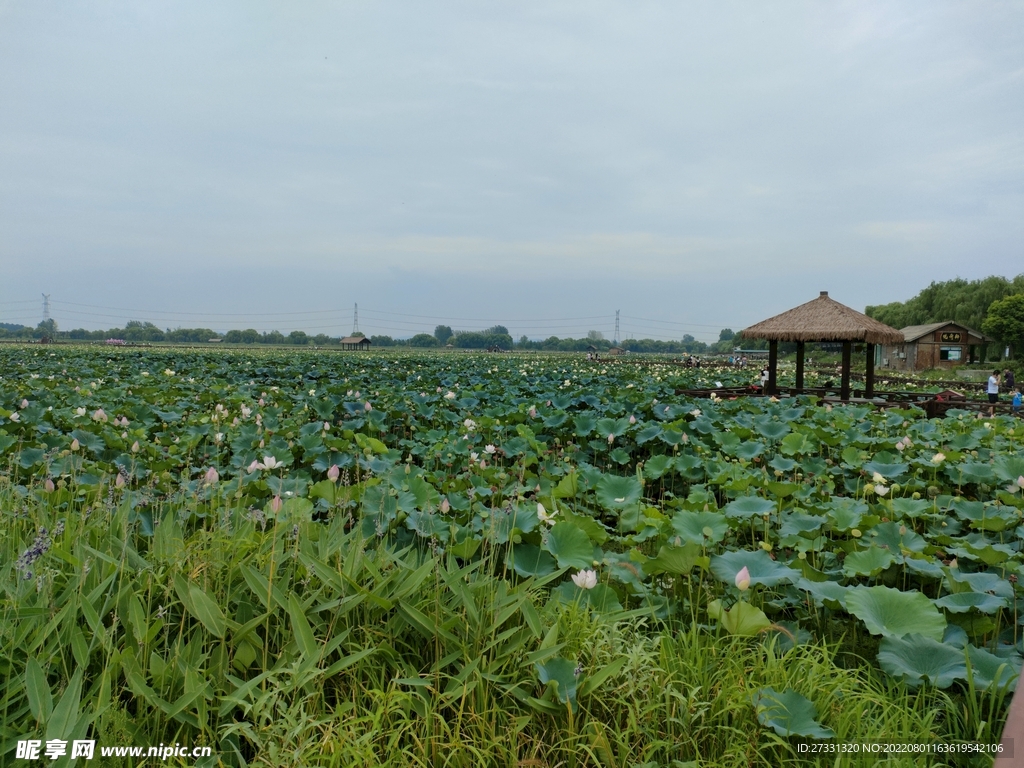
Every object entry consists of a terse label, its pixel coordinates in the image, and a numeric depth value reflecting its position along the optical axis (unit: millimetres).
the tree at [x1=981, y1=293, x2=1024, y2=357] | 40000
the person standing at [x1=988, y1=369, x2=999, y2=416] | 15961
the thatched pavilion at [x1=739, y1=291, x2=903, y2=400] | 11969
